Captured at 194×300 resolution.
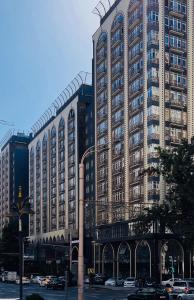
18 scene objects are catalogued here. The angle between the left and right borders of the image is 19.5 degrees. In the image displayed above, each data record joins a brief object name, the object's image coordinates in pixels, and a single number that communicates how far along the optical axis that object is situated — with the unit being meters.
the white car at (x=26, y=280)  94.14
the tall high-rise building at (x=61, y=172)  128.25
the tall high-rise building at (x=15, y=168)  192.38
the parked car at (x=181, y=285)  56.13
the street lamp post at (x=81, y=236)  22.22
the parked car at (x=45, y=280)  82.92
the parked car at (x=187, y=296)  43.41
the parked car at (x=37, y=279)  93.49
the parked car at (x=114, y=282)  82.99
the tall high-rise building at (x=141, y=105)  91.06
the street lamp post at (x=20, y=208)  40.31
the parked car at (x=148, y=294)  42.56
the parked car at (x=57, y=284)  77.12
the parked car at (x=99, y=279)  89.62
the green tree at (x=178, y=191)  37.00
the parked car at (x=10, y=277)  103.29
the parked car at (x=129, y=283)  77.75
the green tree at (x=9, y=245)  136.55
